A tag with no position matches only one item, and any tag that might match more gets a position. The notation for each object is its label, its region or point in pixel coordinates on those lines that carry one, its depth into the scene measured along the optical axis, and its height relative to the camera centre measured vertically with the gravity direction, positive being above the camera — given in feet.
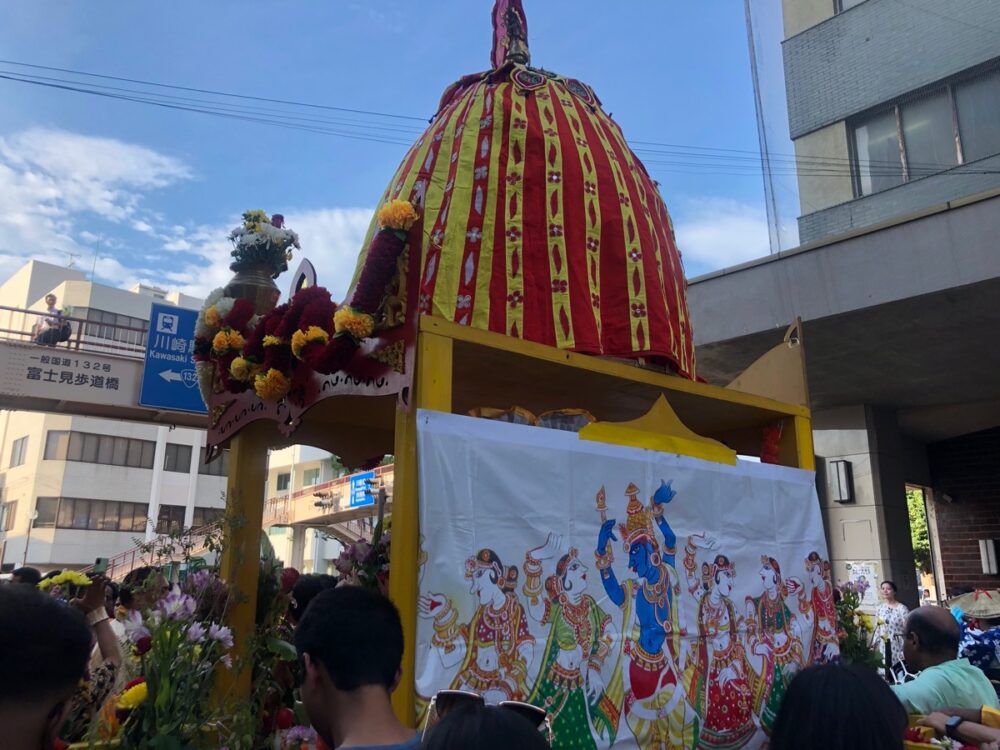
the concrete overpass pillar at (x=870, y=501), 32.78 +3.36
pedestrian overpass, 32.14 +7.80
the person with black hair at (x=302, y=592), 16.15 -0.19
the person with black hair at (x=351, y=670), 7.00 -0.77
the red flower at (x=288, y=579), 17.02 +0.06
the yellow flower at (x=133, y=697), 9.96 -1.37
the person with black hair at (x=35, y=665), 5.39 -0.55
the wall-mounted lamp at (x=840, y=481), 33.50 +4.17
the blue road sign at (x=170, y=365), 33.19 +8.66
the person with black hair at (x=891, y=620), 27.86 -1.20
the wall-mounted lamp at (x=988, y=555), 36.09 +1.30
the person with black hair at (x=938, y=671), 11.53 -1.21
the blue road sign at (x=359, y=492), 76.95 +8.70
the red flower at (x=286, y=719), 13.53 -2.22
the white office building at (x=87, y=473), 95.55 +13.04
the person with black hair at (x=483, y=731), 5.00 -0.90
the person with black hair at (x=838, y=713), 6.18 -0.97
